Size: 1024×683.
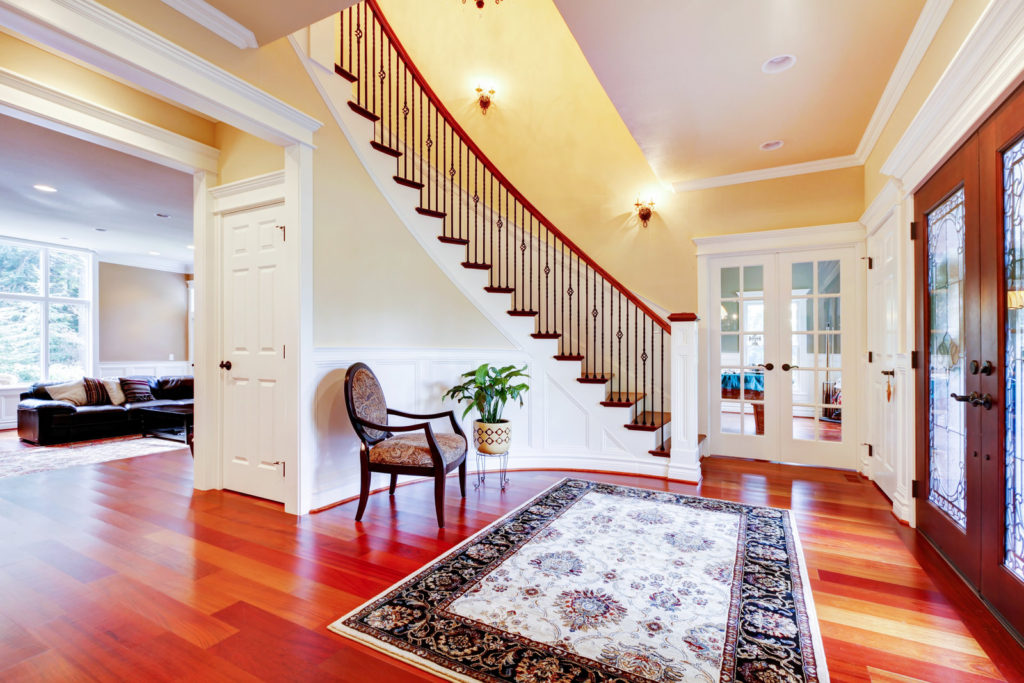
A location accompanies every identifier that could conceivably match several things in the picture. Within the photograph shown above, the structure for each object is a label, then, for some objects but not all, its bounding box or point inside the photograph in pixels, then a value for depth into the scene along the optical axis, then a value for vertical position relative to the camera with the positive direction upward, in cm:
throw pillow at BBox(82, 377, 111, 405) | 660 -61
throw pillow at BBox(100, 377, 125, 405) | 683 -61
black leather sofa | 586 -90
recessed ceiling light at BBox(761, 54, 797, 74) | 293 +173
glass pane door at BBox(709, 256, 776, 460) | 470 -9
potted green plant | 386 -43
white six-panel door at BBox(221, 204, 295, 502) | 338 -5
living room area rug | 462 -114
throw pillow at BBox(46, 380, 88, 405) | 635 -57
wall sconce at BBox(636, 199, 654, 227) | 512 +144
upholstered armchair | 300 -62
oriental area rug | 169 -109
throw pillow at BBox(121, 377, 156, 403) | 693 -61
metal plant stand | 394 -102
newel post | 398 -43
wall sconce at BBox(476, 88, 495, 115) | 587 +301
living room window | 730 +56
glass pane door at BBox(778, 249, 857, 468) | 441 -11
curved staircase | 395 +78
